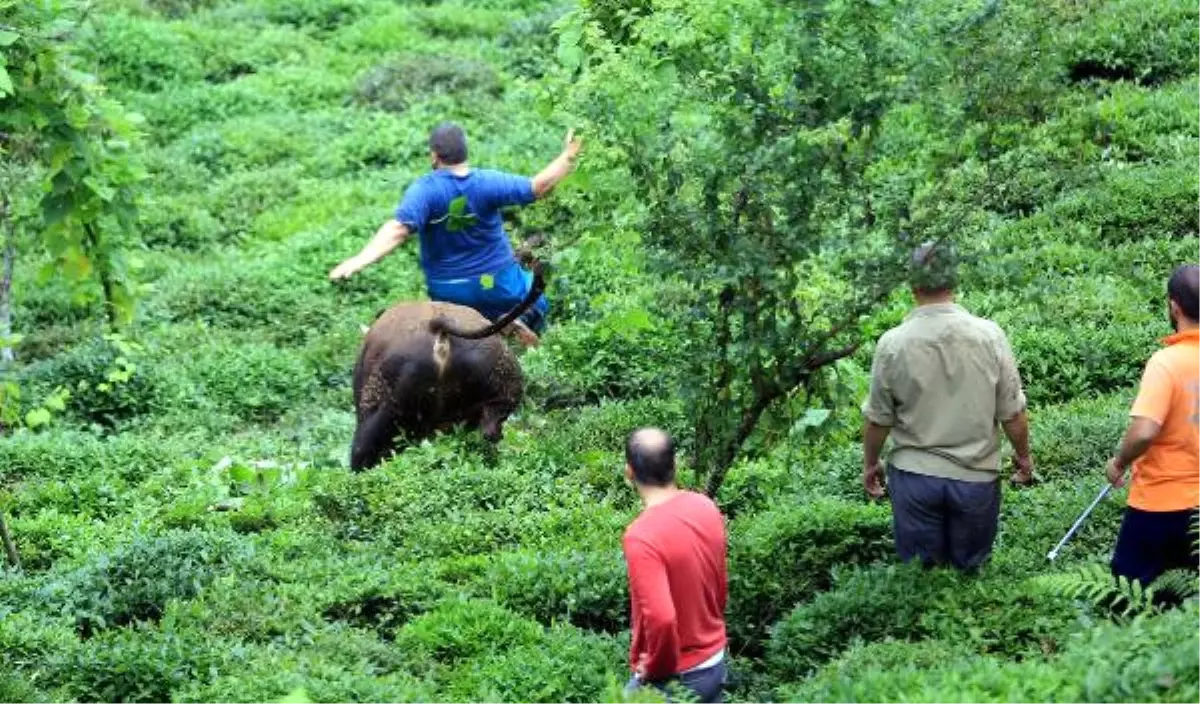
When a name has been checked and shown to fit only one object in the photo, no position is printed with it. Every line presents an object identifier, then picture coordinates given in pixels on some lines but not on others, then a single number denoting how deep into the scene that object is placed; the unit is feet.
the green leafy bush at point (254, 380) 101.71
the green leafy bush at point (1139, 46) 122.31
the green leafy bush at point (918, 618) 52.49
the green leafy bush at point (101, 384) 101.14
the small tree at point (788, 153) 55.26
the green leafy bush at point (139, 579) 63.46
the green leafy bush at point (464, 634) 58.54
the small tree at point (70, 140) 67.62
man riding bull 81.66
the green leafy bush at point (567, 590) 62.13
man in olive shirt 55.36
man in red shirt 47.26
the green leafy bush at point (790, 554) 61.31
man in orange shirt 52.90
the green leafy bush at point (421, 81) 152.56
